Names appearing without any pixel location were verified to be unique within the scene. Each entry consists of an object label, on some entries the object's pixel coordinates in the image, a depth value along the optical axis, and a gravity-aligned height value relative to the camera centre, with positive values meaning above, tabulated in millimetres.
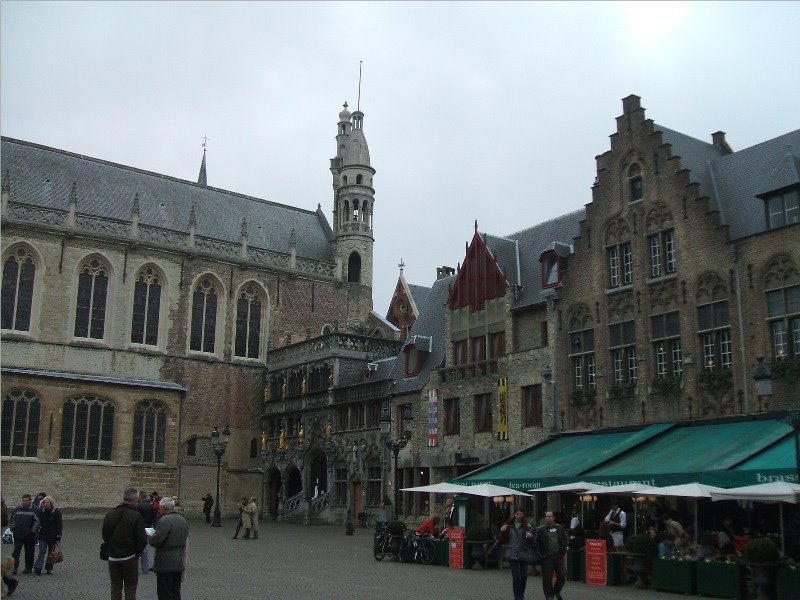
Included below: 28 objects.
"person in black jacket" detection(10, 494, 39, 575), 17812 -1097
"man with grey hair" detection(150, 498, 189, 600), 11383 -1080
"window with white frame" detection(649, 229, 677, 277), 27438 +6704
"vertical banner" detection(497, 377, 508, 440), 32438 +2289
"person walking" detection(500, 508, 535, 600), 15219 -1300
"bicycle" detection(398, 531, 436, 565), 23906 -1996
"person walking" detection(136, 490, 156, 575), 19578 -997
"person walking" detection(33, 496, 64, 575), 18359 -1256
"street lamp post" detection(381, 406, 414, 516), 30516 +1608
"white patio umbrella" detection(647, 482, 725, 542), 18547 -301
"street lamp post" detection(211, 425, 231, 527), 40938 +1242
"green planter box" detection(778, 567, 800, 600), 15617 -1843
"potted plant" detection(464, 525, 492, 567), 22766 -1704
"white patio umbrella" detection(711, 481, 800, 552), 17109 -305
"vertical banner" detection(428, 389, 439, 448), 36206 +2204
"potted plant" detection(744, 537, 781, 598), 16031 -1489
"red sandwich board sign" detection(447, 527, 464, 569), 22891 -1892
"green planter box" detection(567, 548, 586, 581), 20828 -2051
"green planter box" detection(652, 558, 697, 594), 17953 -1997
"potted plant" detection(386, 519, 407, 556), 24312 -1606
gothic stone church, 45094 +8482
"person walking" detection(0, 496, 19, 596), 14558 -1802
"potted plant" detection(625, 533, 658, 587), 18953 -1630
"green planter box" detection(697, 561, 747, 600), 17000 -1974
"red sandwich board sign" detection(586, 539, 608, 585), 19844 -1928
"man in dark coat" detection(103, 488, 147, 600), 11758 -966
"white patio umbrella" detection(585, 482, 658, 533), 20173 -310
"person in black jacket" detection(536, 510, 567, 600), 15234 -1331
